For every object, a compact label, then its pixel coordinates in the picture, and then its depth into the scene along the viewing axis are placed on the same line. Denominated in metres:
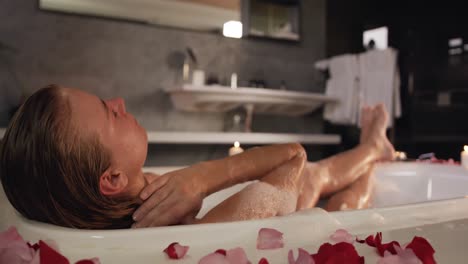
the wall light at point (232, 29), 3.25
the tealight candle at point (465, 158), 2.08
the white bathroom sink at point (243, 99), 2.87
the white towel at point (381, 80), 3.08
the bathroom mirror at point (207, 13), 2.84
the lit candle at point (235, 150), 2.32
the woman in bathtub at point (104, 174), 0.83
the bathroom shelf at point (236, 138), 2.64
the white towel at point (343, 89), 3.28
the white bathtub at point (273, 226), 0.72
